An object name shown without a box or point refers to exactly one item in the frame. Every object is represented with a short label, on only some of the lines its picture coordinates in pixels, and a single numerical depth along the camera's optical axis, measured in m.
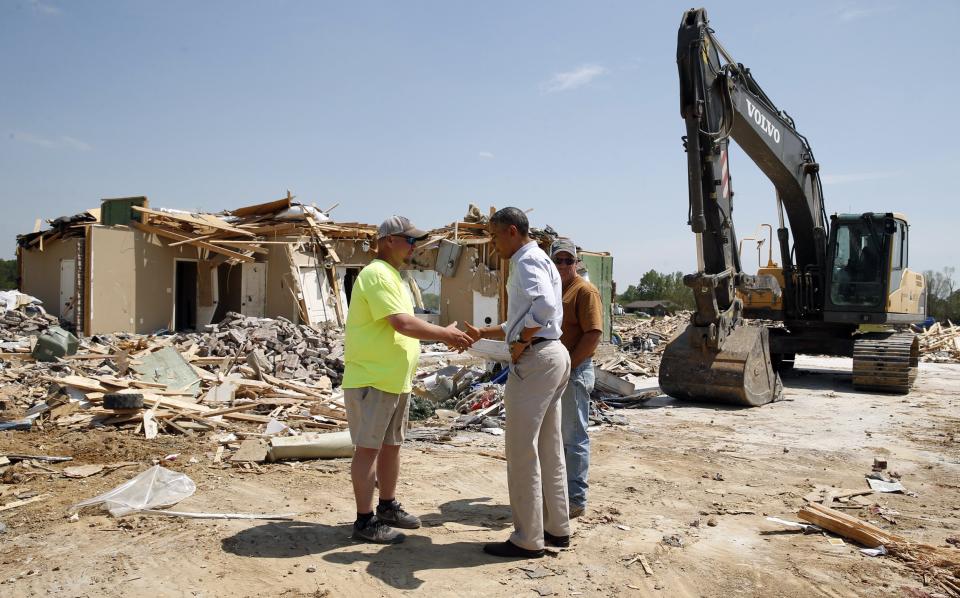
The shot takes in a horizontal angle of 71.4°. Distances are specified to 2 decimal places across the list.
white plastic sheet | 4.74
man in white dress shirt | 3.94
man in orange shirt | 4.80
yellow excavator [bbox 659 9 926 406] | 9.78
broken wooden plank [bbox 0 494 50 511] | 4.91
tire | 7.47
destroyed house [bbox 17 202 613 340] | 18.69
